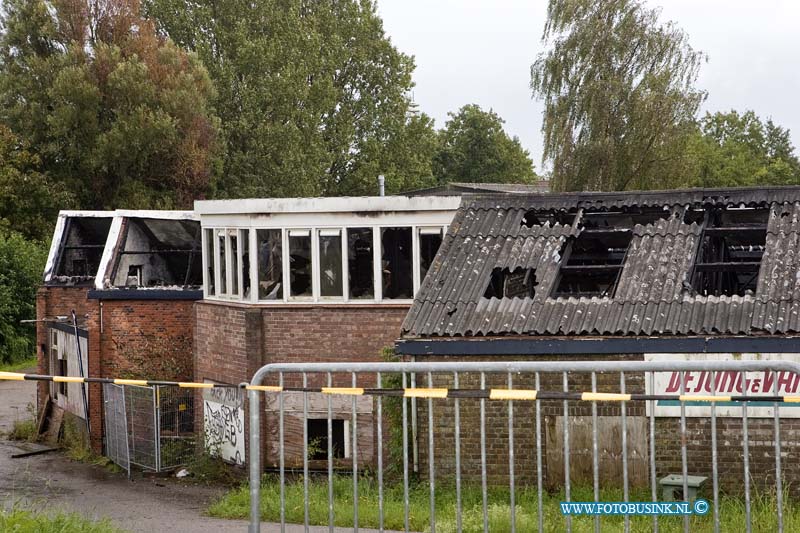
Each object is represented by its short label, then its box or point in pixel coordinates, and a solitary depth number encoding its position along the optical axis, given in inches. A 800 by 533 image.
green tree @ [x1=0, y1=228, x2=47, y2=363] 1369.3
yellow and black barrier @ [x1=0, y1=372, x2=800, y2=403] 277.7
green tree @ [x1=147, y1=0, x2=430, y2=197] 1940.2
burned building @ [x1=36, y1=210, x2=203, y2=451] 802.8
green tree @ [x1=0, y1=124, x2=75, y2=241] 1539.1
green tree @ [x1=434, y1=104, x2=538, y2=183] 2955.2
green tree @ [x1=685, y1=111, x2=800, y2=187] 2760.8
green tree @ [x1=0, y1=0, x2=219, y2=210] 1565.0
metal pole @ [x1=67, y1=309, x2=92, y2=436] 807.1
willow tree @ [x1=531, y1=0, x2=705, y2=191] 1518.2
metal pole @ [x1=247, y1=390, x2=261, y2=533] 310.4
